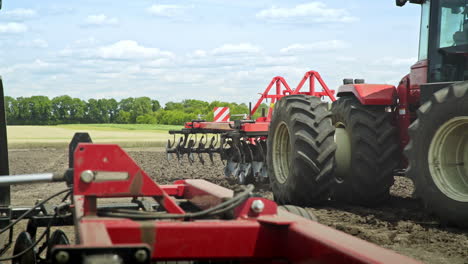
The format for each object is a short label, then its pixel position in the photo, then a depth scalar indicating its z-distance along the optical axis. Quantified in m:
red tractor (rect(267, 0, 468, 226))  6.33
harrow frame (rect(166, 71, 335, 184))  11.87
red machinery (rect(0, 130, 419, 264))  2.55
